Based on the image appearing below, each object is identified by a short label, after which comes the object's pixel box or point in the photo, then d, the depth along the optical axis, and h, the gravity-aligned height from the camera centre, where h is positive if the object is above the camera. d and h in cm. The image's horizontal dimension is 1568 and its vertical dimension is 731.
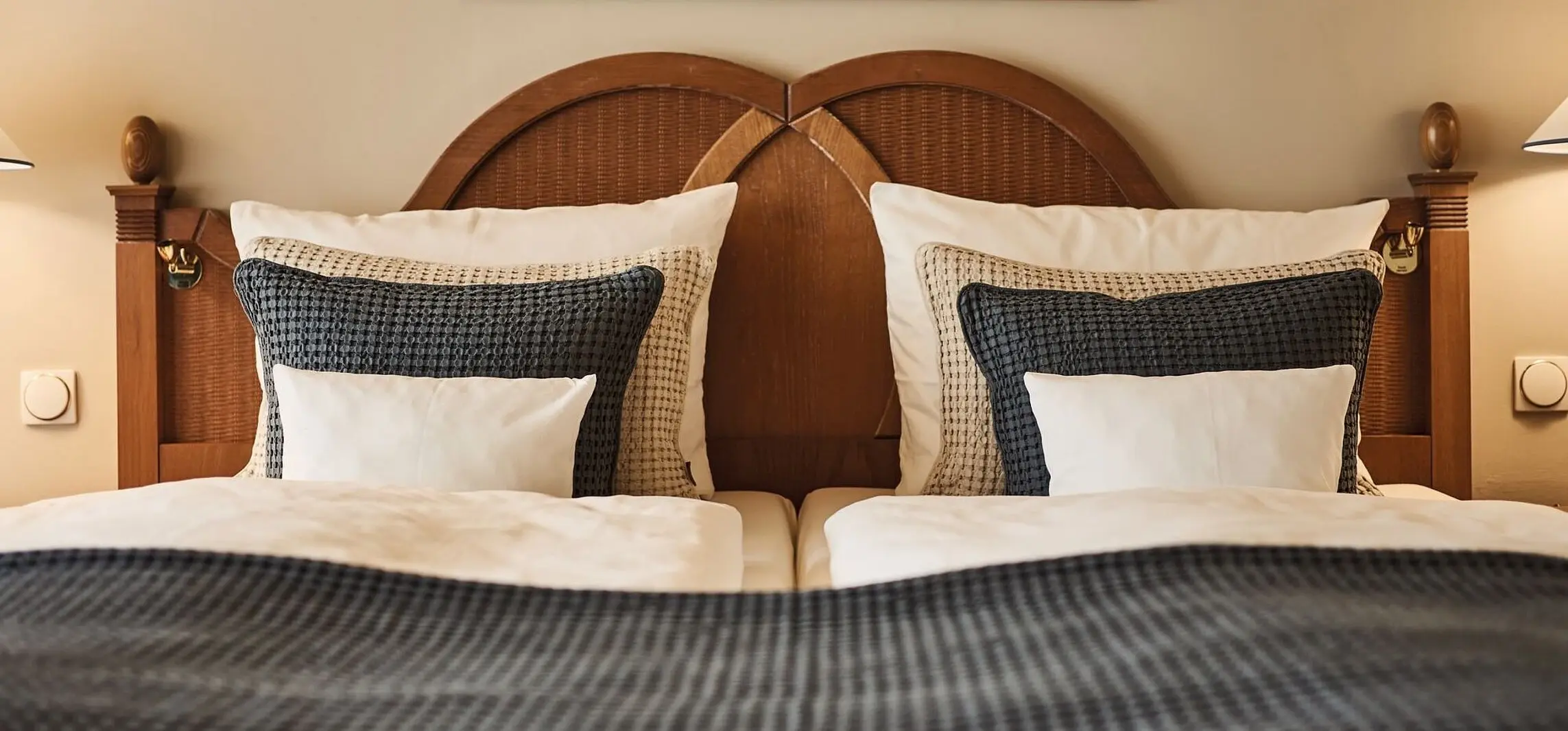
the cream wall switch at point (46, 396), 192 -4
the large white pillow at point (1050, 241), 170 +18
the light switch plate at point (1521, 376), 197 -5
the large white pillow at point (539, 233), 170 +20
